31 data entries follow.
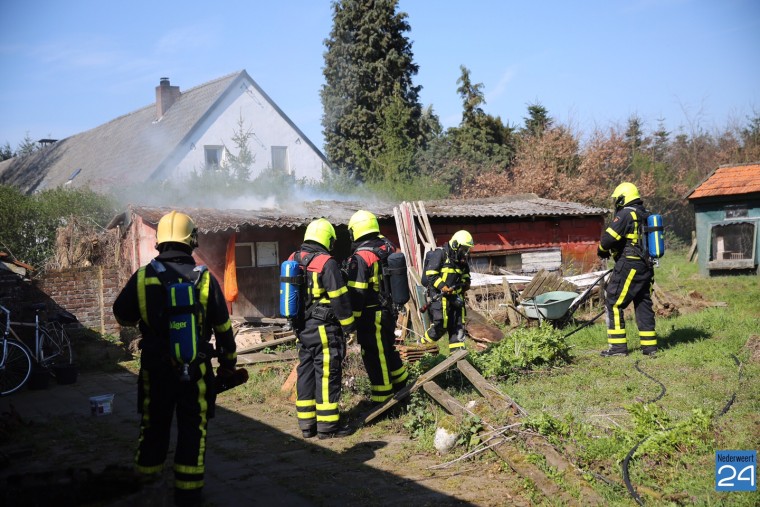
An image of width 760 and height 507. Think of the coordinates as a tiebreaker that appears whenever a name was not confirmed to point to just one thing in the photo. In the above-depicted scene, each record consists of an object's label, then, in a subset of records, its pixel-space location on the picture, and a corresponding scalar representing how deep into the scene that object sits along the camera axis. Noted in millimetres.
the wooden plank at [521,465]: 4473
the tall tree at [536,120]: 31064
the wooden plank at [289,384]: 8109
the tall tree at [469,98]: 31078
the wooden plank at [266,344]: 10838
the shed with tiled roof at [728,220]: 19906
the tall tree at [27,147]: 46219
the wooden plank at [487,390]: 5945
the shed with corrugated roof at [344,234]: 12875
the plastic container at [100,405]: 7629
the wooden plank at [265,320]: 12359
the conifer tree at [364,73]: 28562
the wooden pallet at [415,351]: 8961
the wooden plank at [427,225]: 13328
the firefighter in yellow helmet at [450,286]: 9539
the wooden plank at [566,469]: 4395
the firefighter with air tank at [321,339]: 6219
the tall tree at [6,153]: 48000
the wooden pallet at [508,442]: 4504
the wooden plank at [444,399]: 6012
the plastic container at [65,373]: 9820
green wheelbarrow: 11281
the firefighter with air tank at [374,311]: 6605
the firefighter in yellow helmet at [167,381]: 4395
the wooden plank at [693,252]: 24203
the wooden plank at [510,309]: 12836
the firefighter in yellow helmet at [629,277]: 9086
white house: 25375
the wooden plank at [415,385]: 6621
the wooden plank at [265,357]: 10266
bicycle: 9234
